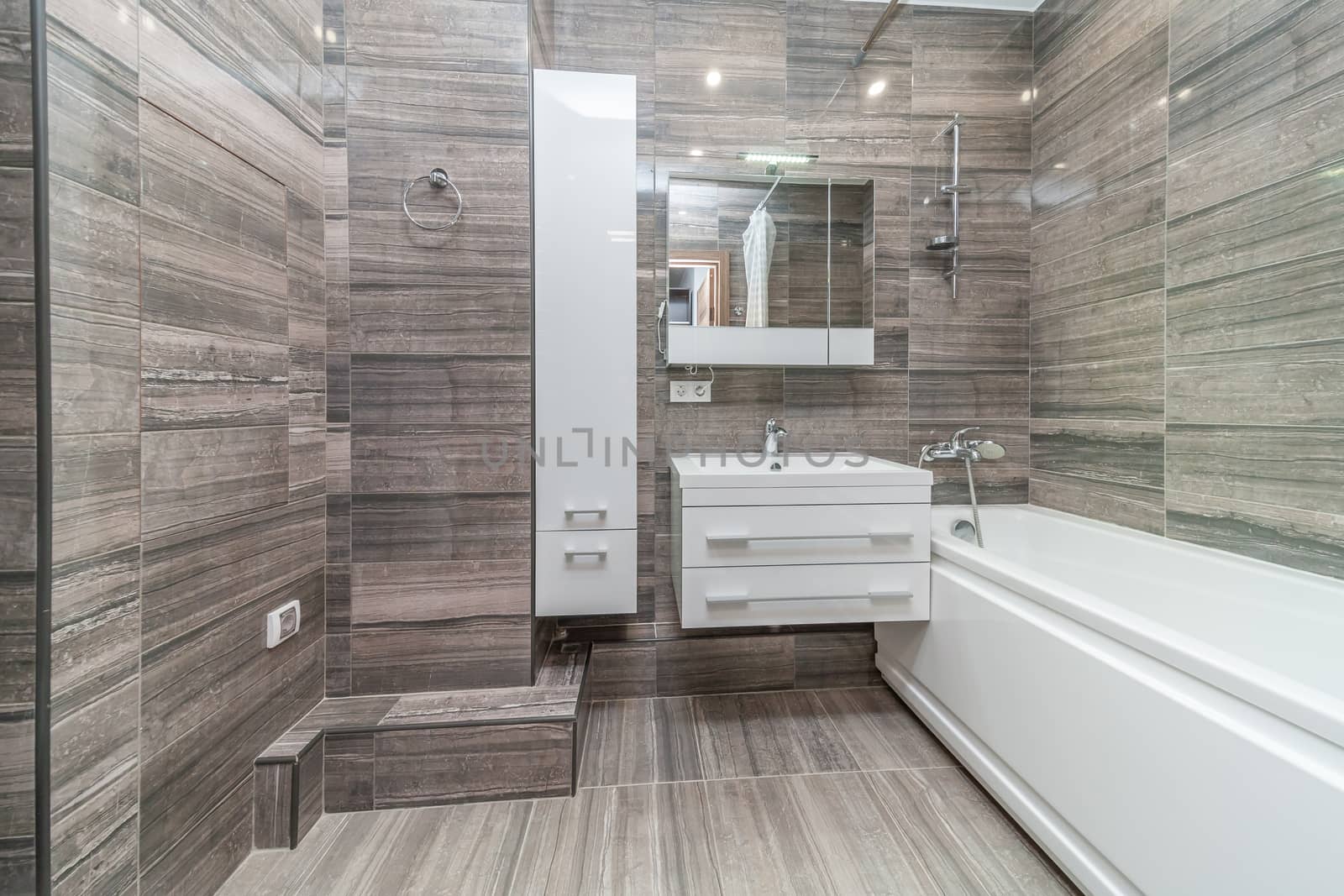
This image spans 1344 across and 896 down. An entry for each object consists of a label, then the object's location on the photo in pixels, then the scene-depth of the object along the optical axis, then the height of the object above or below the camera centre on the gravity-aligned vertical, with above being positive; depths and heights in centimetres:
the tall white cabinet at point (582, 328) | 163 +33
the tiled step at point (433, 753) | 142 -84
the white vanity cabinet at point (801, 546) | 162 -33
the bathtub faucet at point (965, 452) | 183 -5
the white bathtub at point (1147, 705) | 78 -50
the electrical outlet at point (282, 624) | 132 -48
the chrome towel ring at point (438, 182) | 152 +71
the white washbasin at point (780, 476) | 162 -12
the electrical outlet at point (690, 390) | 206 +17
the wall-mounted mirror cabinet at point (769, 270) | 198 +62
